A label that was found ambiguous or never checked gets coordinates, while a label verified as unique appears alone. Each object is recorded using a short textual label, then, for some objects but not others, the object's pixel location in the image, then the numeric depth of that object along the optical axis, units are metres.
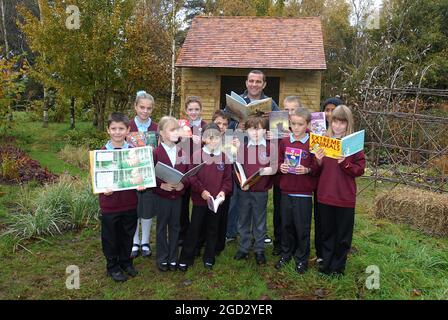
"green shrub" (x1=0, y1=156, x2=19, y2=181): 7.18
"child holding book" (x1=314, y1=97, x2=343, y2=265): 4.07
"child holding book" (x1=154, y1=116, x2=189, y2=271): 3.79
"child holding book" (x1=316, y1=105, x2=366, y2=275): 3.58
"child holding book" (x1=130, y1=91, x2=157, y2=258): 4.14
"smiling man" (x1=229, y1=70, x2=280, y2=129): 4.39
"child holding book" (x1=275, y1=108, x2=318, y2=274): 3.77
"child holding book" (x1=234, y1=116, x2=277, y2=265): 4.01
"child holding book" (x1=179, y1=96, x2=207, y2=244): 4.00
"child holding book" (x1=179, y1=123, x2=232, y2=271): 3.86
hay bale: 5.50
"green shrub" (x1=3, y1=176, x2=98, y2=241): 4.75
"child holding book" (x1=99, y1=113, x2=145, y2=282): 3.61
